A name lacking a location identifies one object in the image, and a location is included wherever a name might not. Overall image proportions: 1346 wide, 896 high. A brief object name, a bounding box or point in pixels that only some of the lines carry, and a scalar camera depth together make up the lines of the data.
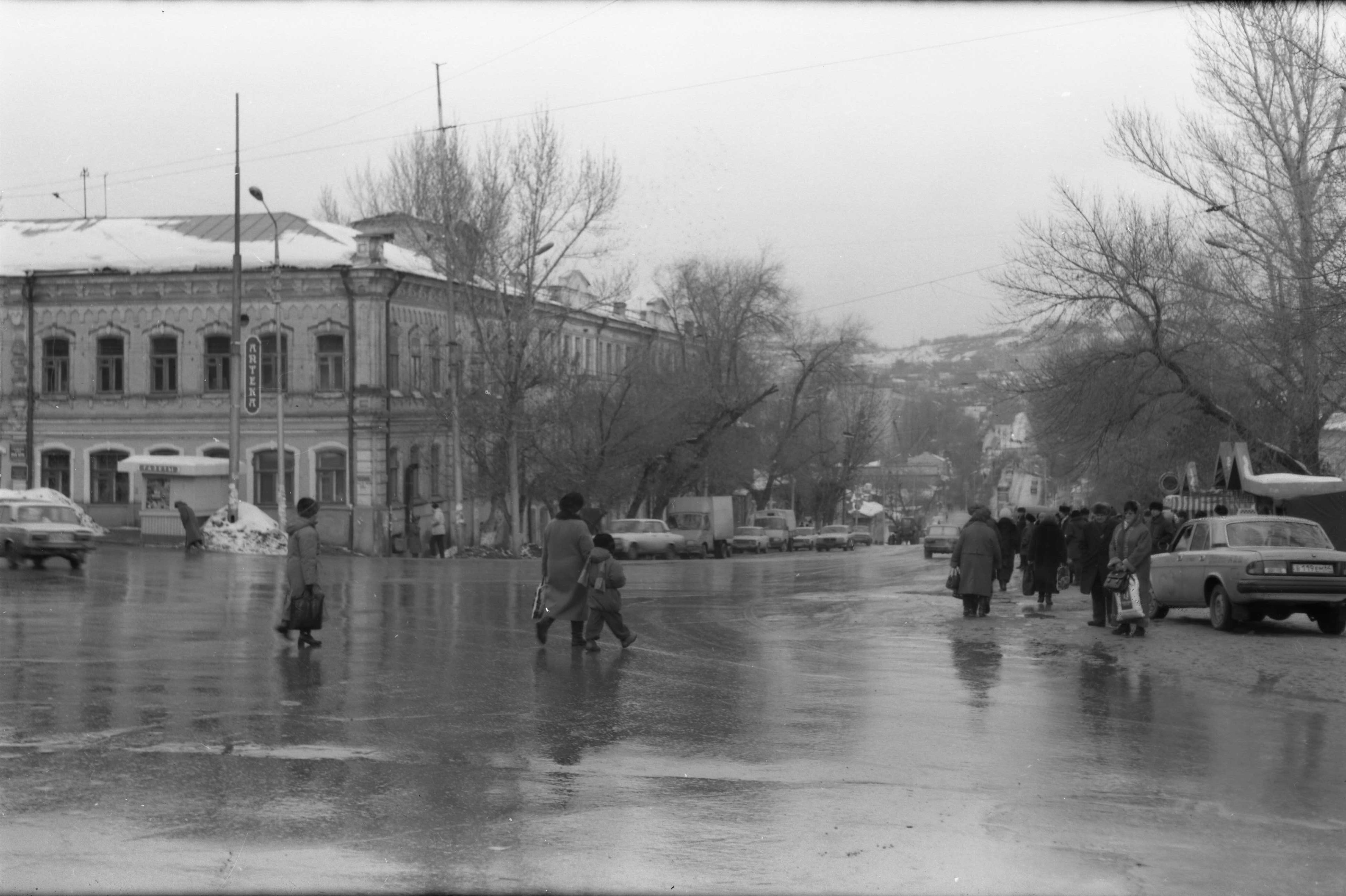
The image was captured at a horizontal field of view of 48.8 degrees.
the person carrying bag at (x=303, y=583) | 15.98
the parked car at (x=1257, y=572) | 19.08
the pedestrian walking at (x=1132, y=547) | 19.59
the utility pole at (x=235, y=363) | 43.19
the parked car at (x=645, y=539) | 53.06
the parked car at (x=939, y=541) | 59.72
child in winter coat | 16.09
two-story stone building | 53.59
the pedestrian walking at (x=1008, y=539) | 28.52
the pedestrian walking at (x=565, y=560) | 16.09
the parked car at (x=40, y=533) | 29.77
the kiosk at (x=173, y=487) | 48.91
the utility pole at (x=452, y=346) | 49.44
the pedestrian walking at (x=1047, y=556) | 24.61
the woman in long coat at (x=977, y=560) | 21.94
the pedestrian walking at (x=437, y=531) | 48.56
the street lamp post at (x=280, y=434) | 47.00
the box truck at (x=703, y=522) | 61.91
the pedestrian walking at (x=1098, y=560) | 21.16
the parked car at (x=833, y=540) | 78.50
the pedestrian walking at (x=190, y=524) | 41.78
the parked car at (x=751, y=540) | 71.56
